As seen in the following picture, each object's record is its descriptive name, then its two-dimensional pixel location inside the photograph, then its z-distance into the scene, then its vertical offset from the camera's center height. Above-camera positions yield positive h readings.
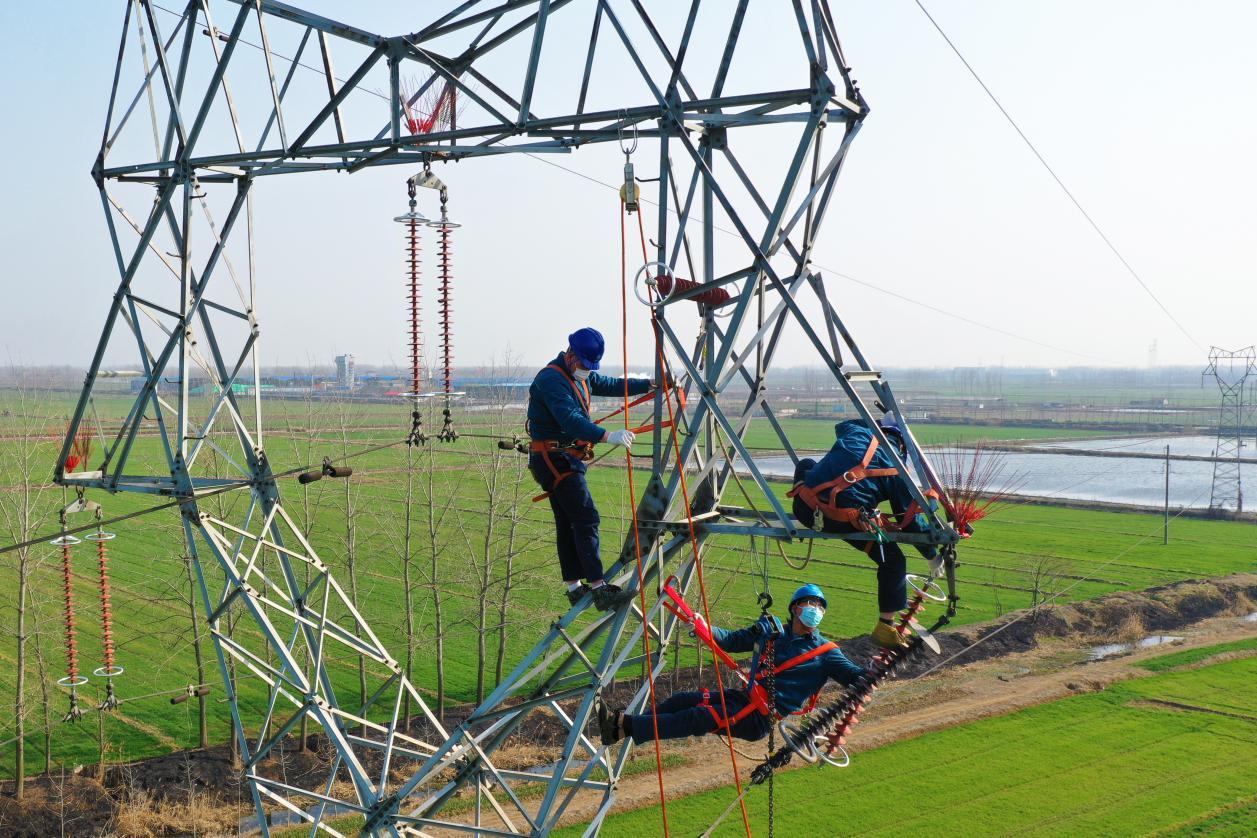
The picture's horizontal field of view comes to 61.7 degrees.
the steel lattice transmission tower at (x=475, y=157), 7.90 +0.65
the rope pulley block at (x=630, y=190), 8.52 +1.57
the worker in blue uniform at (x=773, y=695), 8.59 -2.58
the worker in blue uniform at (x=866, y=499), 7.83 -0.88
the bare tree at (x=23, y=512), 23.72 -3.53
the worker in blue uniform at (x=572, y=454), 8.77 -0.63
